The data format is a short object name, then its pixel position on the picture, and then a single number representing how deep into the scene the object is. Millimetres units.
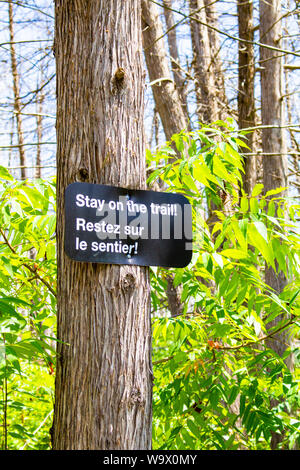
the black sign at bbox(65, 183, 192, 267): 1508
